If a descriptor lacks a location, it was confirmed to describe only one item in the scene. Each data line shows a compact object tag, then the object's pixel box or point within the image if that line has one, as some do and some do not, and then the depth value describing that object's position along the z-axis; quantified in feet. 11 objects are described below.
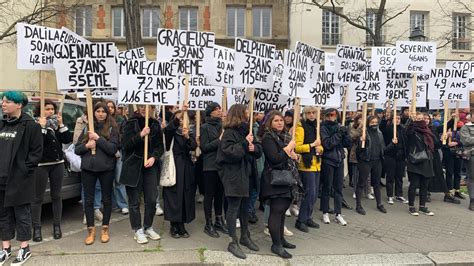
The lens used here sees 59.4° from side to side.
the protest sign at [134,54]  23.07
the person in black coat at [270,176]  17.60
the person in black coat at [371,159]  25.19
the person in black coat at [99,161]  18.33
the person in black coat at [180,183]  19.56
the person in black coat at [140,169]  18.62
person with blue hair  15.96
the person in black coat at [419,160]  25.25
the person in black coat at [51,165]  18.49
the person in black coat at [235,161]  17.40
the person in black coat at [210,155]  19.92
